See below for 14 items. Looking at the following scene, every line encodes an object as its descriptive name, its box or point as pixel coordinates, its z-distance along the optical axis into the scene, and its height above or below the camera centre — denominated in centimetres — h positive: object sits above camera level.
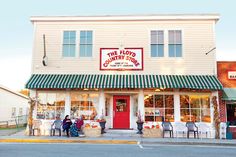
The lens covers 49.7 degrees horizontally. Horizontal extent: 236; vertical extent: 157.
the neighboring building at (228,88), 1748 +116
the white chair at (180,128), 1717 -159
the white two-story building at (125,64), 1770 +281
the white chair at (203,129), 1709 -163
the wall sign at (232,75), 1773 +207
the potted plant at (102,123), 1719 -129
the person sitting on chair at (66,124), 1658 -134
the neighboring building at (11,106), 2976 -35
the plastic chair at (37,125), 1752 -149
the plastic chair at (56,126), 1714 -151
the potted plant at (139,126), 1711 -146
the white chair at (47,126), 1764 -157
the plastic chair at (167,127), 1689 -151
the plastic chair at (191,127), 1678 -148
